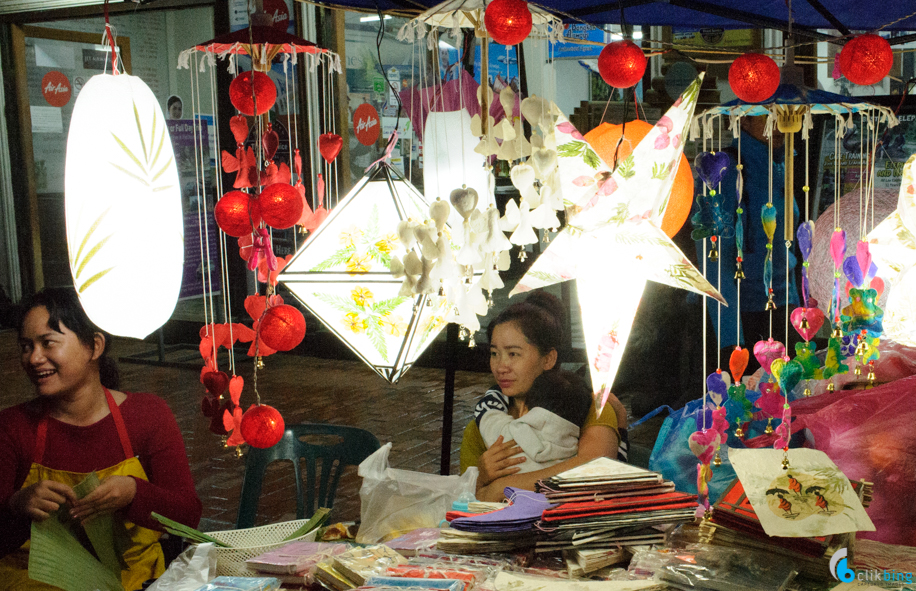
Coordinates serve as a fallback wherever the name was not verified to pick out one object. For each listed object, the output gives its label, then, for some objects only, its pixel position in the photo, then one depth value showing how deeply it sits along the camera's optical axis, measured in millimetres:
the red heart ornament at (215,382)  3873
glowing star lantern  3663
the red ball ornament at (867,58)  3701
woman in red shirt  4251
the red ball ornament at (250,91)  3796
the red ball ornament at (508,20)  3520
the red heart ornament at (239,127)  3931
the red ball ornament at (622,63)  3563
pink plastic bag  4151
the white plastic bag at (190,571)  3835
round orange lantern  3994
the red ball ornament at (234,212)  3776
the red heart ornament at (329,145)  3926
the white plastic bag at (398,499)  4139
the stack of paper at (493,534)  3882
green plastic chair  4594
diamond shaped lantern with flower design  3794
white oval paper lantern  3579
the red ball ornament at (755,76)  3651
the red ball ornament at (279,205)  3704
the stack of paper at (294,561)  3849
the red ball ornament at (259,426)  3824
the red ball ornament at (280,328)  3793
